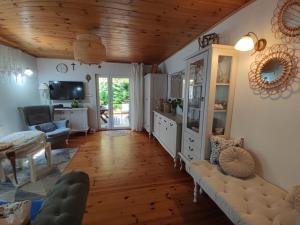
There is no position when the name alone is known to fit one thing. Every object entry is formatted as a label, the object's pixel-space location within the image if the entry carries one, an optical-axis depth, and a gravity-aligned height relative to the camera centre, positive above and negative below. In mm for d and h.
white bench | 1094 -882
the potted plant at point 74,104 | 4684 -423
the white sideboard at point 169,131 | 2764 -817
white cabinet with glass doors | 1887 -29
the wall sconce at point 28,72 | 3926 +446
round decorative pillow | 1601 -749
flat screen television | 4621 -4
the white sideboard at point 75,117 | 4500 -798
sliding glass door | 5199 -361
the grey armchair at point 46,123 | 3508 -811
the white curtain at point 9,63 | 3155 +588
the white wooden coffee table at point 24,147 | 2109 -846
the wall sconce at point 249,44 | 1569 +496
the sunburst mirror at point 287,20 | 1310 +641
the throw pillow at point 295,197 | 1153 -808
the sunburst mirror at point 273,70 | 1374 +216
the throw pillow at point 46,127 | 3483 -861
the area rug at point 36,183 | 2006 -1368
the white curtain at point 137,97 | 5039 -207
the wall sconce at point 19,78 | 3634 +267
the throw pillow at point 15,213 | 695 -587
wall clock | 4742 +672
